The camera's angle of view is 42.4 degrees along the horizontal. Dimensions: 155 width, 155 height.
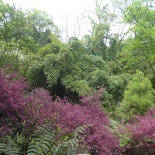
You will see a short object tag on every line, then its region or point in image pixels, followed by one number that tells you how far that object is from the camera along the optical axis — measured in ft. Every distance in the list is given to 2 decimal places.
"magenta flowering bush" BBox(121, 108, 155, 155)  14.14
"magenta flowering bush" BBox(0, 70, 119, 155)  9.32
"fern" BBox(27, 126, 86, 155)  7.68
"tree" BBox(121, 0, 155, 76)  32.32
